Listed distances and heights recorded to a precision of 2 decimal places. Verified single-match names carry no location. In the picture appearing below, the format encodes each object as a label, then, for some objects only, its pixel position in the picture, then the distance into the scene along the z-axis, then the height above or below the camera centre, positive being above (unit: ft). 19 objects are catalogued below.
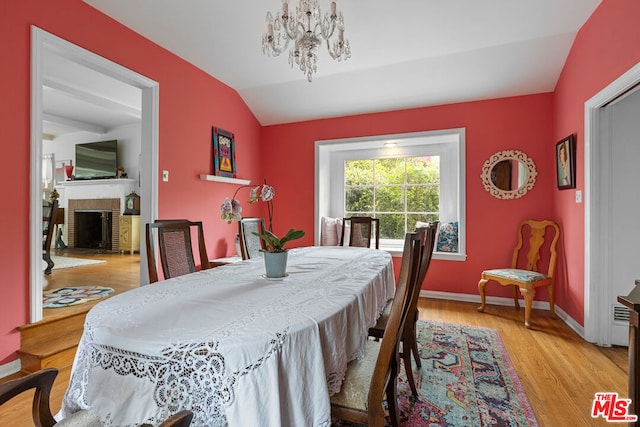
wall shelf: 11.53 +1.41
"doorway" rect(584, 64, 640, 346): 8.04 +0.10
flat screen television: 20.58 +3.65
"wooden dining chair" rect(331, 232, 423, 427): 3.31 -1.89
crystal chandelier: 6.42 +3.88
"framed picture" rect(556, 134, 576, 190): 9.19 +1.66
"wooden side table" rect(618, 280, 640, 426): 3.22 -1.48
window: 12.89 +1.56
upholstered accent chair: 9.50 -1.74
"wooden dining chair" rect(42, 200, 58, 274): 11.08 -0.27
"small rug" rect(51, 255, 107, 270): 15.00 -2.50
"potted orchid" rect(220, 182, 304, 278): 5.16 -0.67
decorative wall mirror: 11.16 +1.51
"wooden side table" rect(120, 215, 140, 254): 19.13 -1.20
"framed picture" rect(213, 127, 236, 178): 12.16 +2.49
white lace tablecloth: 2.62 -1.33
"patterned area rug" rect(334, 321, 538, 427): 5.19 -3.39
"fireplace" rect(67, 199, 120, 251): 20.26 -0.65
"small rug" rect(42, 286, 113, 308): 8.59 -2.51
